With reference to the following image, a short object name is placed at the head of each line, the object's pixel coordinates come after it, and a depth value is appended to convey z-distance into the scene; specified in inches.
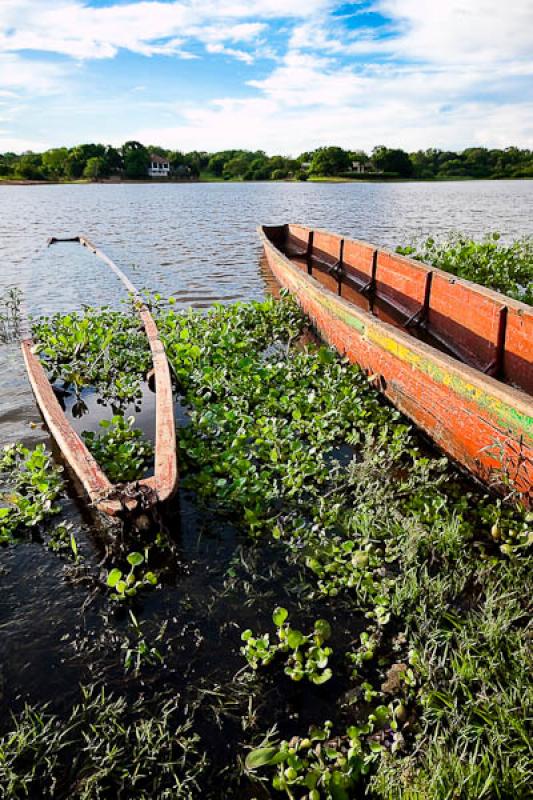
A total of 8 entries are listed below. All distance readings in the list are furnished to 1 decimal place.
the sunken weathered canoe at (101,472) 125.6
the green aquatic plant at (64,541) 137.4
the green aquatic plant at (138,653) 108.2
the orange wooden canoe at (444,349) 140.8
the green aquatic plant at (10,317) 339.9
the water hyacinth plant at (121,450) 166.2
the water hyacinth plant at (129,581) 122.4
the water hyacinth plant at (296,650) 103.8
